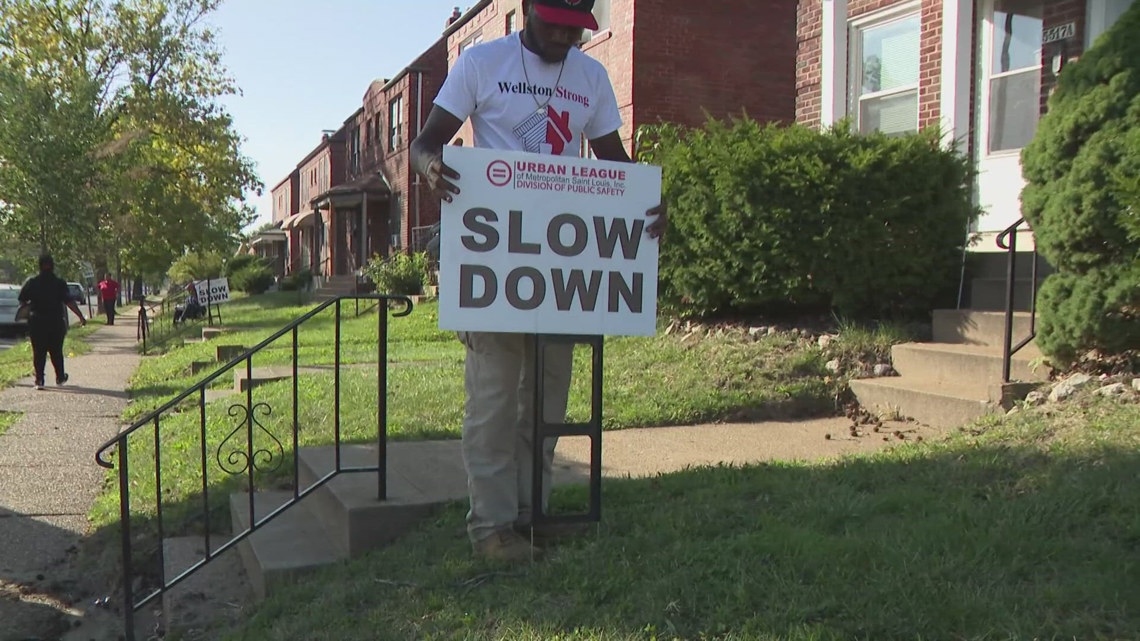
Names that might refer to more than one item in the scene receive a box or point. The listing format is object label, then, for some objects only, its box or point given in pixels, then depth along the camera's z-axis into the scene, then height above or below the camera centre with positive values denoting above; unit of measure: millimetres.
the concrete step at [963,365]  5637 -551
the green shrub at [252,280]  39125 -114
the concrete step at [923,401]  5352 -746
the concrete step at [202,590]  3818 -1428
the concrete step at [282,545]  3781 -1222
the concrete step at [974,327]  6293 -320
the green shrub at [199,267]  50906 +640
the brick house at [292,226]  44812 +2720
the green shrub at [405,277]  20344 +40
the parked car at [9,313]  23433 -1000
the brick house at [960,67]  8117 +2193
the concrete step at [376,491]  3822 -986
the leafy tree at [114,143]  18750 +3472
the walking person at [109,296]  27828 -618
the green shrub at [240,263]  42562 +713
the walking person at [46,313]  10656 -456
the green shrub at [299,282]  36344 -169
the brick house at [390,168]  26391 +3697
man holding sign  3064 +362
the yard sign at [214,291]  17688 -281
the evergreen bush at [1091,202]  4863 +469
